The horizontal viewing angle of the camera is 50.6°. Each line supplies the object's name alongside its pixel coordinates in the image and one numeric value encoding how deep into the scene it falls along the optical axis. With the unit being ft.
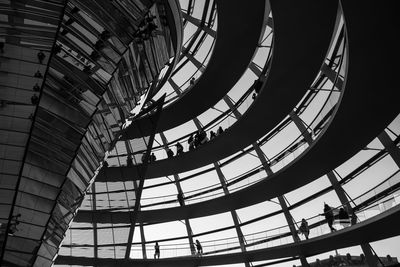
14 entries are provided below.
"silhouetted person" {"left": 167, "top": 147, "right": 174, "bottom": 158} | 95.93
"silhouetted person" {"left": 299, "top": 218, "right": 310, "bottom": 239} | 81.35
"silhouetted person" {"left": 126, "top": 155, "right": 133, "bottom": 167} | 65.05
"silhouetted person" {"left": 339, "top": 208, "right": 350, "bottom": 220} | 71.89
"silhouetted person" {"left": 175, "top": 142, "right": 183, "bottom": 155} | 94.65
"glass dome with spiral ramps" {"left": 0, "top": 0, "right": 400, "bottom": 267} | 31.55
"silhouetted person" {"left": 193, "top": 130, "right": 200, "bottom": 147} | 91.86
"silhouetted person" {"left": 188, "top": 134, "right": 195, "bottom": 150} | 92.67
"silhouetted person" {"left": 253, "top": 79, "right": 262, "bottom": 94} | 76.07
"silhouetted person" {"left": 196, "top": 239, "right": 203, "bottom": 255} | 98.43
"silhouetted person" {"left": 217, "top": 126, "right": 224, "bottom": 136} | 89.02
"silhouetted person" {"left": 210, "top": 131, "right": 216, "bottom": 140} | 90.11
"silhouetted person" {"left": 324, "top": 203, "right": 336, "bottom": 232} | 74.59
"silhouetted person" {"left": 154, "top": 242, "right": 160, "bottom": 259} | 101.87
